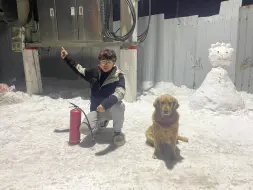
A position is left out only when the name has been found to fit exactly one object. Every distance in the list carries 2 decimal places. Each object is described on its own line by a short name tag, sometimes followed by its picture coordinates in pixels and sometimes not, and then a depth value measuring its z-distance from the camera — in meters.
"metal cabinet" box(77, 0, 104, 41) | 4.03
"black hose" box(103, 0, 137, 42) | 3.80
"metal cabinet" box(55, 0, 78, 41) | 4.19
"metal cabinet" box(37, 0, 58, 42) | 4.33
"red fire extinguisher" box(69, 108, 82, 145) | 2.56
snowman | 3.47
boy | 2.46
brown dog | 2.09
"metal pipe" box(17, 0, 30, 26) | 4.56
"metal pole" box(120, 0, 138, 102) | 3.97
